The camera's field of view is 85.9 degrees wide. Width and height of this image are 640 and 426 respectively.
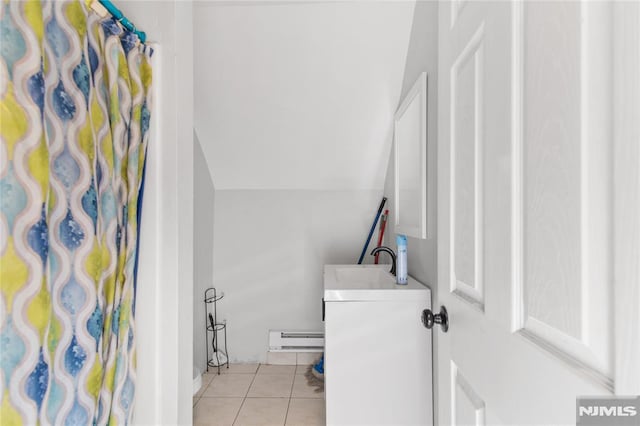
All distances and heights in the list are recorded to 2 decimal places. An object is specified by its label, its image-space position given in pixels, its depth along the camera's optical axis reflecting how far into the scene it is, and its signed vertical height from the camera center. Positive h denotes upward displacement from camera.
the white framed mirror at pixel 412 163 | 1.51 +0.25
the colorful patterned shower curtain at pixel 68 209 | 0.73 +0.01
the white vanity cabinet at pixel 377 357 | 1.40 -0.60
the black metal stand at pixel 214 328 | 2.57 -0.89
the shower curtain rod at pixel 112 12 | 0.96 +0.59
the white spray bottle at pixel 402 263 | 1.55 -0.24
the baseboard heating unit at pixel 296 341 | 2.60 -0.99
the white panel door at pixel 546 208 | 0.35 +0.00
